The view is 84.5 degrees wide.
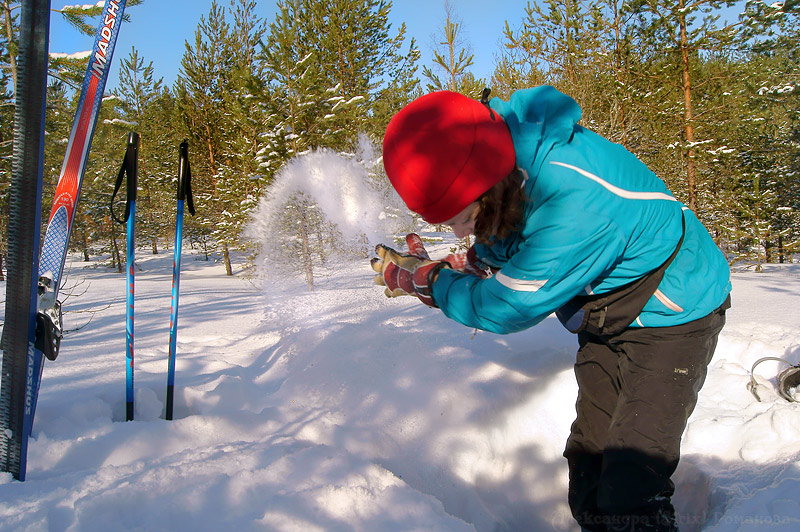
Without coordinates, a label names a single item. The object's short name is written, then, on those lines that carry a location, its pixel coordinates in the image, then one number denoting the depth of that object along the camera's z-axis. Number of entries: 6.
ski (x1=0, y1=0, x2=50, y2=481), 1.85
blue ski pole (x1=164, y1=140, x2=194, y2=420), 2.62
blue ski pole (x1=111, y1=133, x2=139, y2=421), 2.49
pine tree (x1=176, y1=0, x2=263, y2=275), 17.53
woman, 1.20
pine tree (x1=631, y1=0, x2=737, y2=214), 10.75
